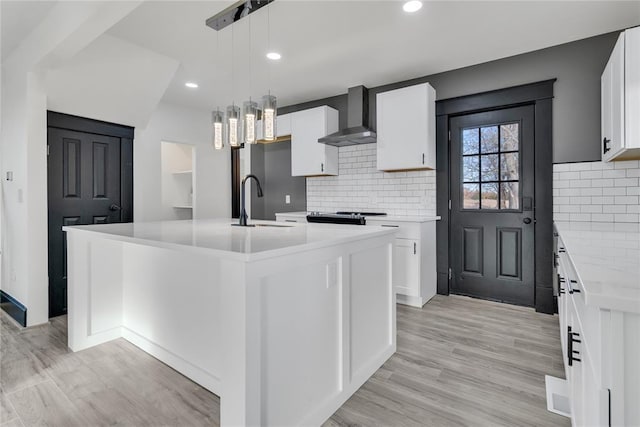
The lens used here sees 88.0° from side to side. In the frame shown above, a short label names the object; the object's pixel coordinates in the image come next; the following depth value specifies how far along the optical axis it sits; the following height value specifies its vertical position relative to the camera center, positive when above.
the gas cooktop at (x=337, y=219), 3.35 -0.08
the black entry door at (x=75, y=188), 3.22 +0.26
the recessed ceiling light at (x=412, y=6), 2.38 +1.50
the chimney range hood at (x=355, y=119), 3.93 +1.12
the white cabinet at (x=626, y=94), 2.07 +0.75
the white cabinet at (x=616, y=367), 0.69 -0.34
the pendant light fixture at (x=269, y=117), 2.19 +0.62
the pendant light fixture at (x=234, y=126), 2.30 +0.60
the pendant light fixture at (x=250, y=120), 2.19 +0.61
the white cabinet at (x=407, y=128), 3.49 +0.90
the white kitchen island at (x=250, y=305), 1.21 -0.49
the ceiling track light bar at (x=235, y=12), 1.81 +1.15
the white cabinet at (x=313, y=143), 4.29 +0.91
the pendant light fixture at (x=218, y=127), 2.41 +0.61
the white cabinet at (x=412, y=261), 3.30 -0.52
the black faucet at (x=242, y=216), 2.32 -0.04
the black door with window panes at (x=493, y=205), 3.28 +0.05
